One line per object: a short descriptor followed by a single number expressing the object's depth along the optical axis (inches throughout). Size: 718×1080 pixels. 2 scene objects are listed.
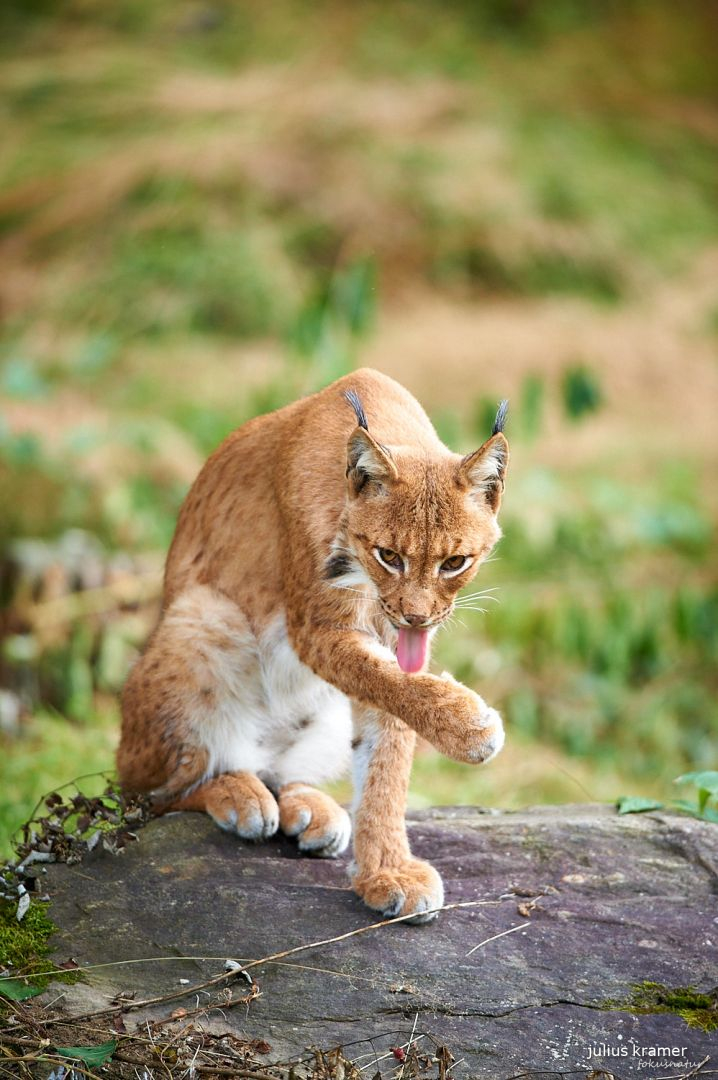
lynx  337.4
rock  294.5
